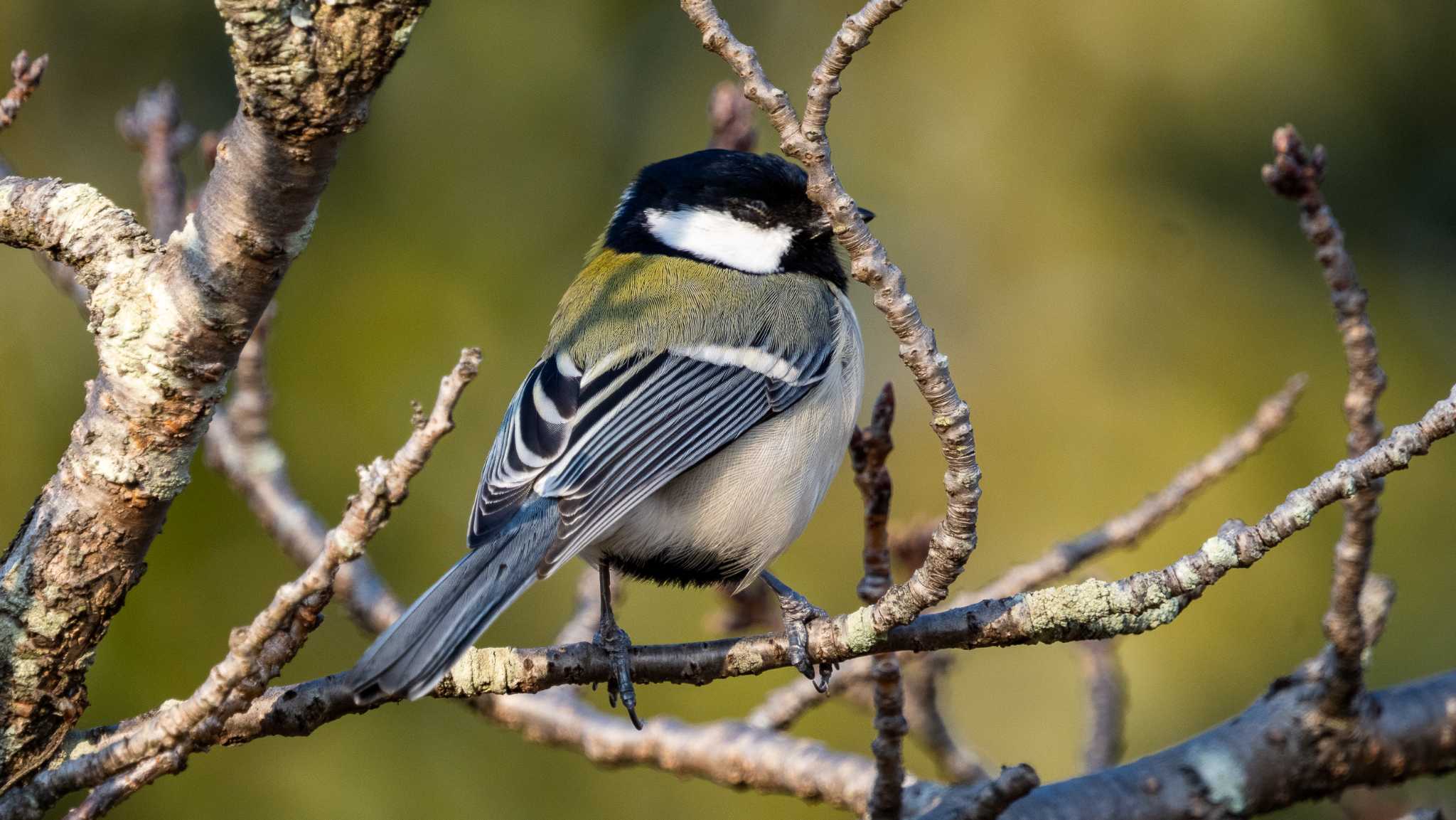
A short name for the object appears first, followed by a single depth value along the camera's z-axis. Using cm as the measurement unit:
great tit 359
